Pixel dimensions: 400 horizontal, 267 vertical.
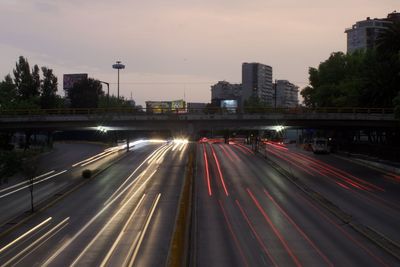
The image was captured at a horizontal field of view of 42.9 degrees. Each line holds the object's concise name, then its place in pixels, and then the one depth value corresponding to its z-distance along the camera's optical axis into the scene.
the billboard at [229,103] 185.95
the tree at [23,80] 116.93
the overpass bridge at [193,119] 73.88
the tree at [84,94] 169.62
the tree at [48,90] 121.62
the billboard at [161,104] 181.52
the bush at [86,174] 59.19
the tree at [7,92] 100.68
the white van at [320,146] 92.06
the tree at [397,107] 54.66
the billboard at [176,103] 178.50
